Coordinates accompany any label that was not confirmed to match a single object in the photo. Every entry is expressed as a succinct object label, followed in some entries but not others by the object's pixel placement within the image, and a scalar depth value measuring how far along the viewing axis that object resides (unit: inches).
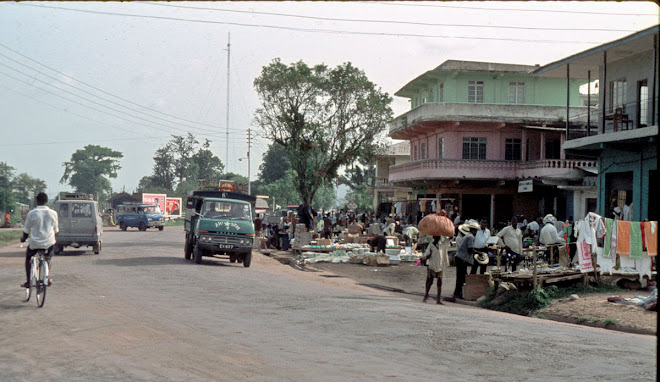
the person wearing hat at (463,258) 643.5
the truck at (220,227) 871.1
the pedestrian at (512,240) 742.4
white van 974.4
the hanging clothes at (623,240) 591.5
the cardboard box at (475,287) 653.3
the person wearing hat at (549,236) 796.0
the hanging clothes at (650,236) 578.0
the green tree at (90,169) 4601.4
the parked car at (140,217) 2203.5
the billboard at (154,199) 3093.5
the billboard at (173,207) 3371.1
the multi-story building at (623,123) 862.5
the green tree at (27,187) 4003.4
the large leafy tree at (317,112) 1515.7
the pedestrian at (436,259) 601.3
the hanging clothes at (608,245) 599.8
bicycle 456.1
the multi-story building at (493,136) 1549.0
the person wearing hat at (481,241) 719.1
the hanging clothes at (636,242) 586.6
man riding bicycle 464.1
